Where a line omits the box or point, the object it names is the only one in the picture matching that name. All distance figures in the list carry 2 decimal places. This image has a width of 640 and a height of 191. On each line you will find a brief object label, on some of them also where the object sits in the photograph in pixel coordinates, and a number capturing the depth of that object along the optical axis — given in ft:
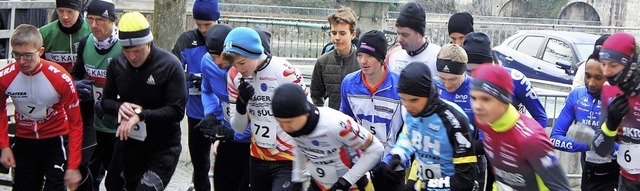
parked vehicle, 70.28
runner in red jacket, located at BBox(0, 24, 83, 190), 27.63
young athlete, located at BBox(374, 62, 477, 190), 22.41
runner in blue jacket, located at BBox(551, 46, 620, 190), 28.46
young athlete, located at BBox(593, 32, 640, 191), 25.54
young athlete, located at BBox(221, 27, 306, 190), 25.53
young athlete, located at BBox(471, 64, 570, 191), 20.54
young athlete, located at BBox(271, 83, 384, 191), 22.70
